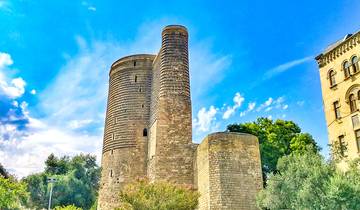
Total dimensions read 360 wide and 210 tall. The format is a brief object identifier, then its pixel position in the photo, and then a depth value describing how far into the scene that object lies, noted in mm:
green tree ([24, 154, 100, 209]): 33719
